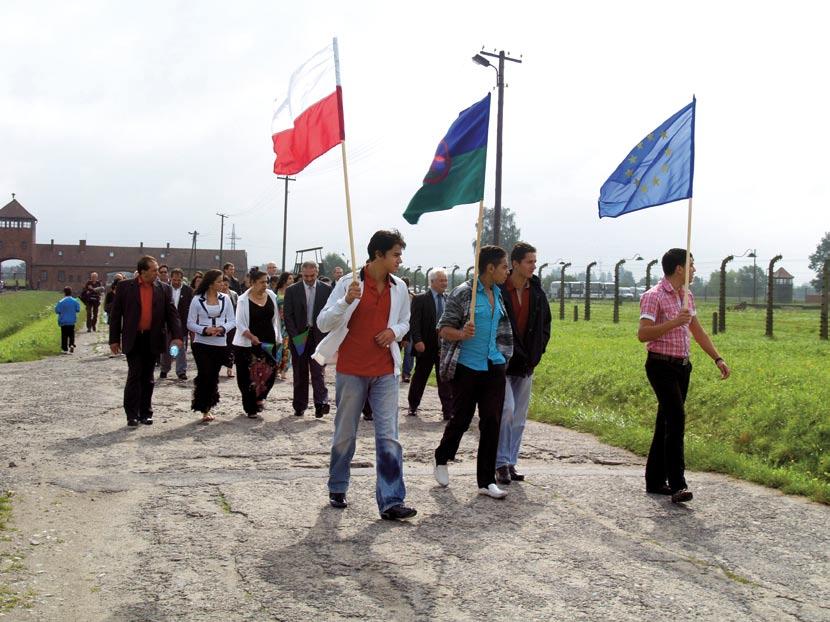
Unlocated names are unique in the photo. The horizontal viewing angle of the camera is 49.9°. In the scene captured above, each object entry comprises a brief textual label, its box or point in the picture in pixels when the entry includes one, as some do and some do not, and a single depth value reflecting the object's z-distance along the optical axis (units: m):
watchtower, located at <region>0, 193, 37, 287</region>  122.19
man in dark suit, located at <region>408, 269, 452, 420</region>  11.25
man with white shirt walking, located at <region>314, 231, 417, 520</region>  6.05
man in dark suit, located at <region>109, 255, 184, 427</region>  9.95
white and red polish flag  6.59
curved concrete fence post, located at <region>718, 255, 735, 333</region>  21.08
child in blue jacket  21.89
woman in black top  10.76
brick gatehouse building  122.94
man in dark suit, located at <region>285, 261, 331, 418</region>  11.09
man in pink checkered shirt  6.66
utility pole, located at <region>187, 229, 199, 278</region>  103.20
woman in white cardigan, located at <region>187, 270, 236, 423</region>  10.30
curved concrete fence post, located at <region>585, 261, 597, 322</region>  28.70
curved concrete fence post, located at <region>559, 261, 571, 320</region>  30.14
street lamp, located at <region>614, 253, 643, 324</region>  26.13
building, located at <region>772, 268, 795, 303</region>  61.78
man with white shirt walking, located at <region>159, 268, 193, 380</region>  15.39
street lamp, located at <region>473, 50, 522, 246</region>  25.23
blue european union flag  7.20
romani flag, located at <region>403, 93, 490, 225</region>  6.74
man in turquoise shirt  6.64
